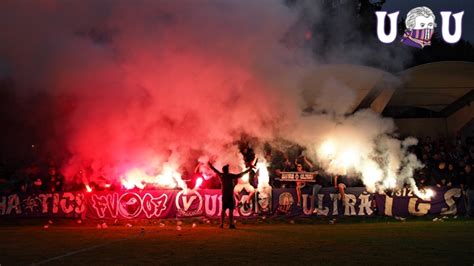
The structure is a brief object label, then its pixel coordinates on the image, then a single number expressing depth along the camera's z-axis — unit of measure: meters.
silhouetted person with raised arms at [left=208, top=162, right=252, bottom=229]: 12.25
